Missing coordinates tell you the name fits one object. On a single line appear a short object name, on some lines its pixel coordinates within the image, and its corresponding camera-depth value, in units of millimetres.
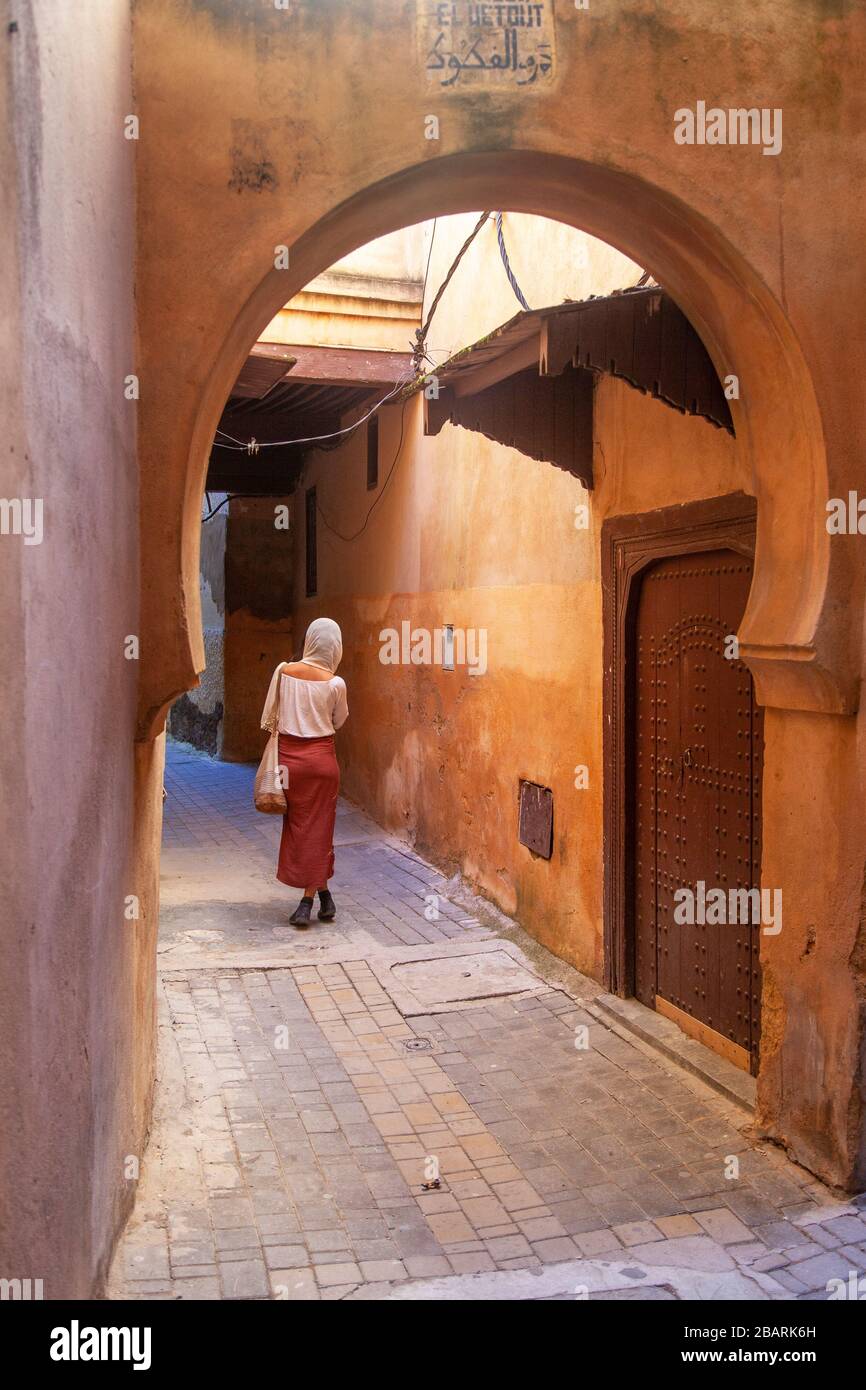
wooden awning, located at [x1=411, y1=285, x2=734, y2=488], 4945
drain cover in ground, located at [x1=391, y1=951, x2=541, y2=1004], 6579
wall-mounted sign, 3906
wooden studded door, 5297
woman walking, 7812
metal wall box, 7309
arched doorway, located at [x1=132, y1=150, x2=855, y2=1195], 3805
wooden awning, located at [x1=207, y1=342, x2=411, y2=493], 9797
